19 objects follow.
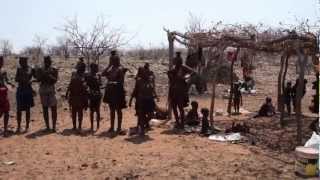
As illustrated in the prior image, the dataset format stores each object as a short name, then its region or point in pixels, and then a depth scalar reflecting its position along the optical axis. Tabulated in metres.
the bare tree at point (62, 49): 29.29
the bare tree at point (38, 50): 25.14
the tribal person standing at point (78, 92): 11.96
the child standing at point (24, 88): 11.86
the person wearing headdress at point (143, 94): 11.50
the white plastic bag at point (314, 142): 8.78
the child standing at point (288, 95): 14.66
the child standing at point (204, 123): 11.62
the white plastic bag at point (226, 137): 11.01
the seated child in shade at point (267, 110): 14.46
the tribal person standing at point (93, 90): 12.09
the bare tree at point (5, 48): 34.21
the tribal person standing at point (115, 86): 11.59
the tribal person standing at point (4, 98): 11.77
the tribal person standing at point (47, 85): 11.84
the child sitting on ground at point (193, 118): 12.40
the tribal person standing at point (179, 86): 12.06
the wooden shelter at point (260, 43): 10.49
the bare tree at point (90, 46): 21.34
